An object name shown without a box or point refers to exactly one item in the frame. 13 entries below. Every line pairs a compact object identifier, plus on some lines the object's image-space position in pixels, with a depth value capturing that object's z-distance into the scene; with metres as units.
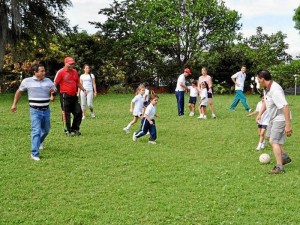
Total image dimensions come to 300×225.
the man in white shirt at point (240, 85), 17.39
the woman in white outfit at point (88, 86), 14.65
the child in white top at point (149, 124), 10.88
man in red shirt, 11.46
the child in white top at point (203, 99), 15.45
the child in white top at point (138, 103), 12.12
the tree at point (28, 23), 23.01
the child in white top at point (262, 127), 9.86
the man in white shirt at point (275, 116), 7.78
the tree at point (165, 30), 32.59
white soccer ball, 8.70
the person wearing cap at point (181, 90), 16.19
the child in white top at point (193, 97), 16.39
